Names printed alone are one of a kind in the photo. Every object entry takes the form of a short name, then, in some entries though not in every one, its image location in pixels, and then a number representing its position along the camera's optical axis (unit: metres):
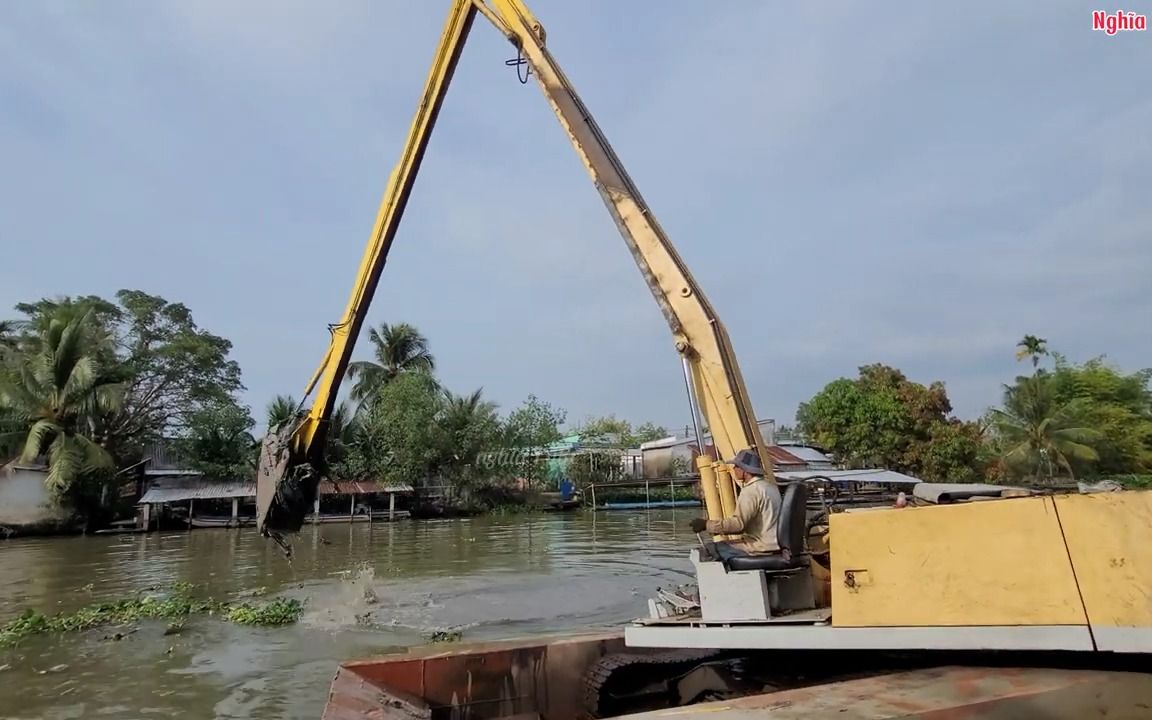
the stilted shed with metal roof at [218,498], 31.28
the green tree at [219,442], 35.38
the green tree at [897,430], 36.38
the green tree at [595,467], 43.34
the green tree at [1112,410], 36.16
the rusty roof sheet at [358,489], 36.25
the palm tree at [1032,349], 43.91
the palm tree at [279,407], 33.62
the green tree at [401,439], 37.84
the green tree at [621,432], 53.88
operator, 5.19
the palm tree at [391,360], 42.72
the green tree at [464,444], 39.66
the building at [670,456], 45.06
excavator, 3.47
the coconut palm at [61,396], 28.95
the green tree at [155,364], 34.47
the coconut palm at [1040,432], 33.81
